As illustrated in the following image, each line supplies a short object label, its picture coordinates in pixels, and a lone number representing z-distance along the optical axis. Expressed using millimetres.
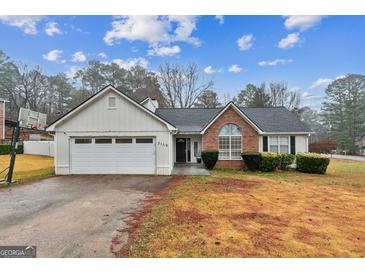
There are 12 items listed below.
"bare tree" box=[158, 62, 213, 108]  35303
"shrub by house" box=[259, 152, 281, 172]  14367
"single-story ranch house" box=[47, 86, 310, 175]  12945
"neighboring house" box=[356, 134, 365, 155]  40422
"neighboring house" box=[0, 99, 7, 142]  28422
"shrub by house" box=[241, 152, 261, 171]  14492
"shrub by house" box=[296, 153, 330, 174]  14367
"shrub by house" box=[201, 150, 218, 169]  14836
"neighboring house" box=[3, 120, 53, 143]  30039
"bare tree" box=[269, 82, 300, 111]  41906
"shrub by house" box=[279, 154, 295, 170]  15312
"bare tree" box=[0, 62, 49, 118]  36219
